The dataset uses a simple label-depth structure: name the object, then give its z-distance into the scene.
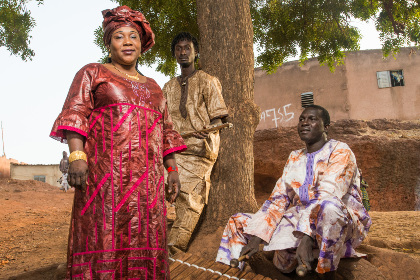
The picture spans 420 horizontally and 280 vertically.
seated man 2.78
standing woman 1.94
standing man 4.09
